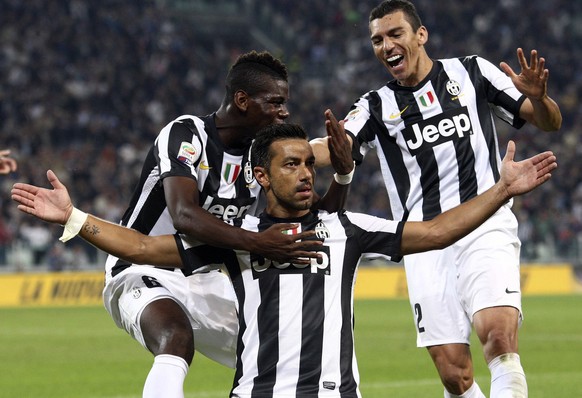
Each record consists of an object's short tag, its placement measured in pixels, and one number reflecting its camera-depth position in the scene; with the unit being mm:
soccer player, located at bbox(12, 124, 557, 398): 9672
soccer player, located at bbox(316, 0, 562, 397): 12758
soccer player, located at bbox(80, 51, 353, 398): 11680
